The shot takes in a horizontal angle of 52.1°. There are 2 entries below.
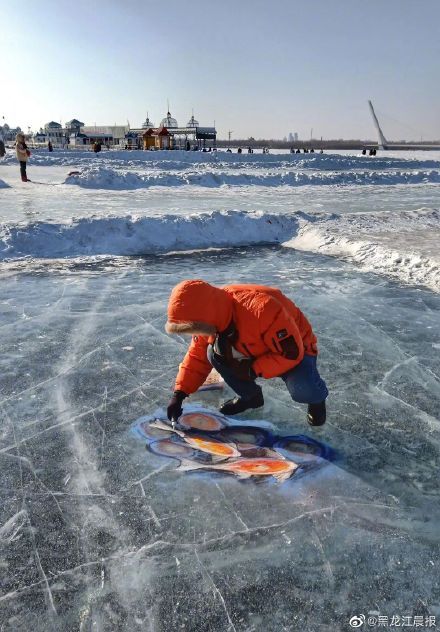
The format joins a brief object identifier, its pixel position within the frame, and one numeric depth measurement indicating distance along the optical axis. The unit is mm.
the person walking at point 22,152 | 15769
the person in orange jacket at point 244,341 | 2217
